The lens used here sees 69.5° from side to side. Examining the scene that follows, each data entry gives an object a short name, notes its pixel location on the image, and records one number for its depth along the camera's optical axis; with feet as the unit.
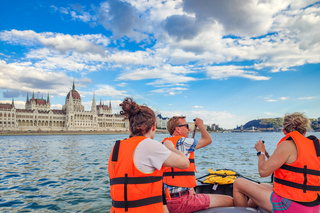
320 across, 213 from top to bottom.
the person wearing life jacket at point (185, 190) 11.41
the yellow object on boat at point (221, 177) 16.43
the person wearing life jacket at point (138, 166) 7.86
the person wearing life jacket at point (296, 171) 9.59
